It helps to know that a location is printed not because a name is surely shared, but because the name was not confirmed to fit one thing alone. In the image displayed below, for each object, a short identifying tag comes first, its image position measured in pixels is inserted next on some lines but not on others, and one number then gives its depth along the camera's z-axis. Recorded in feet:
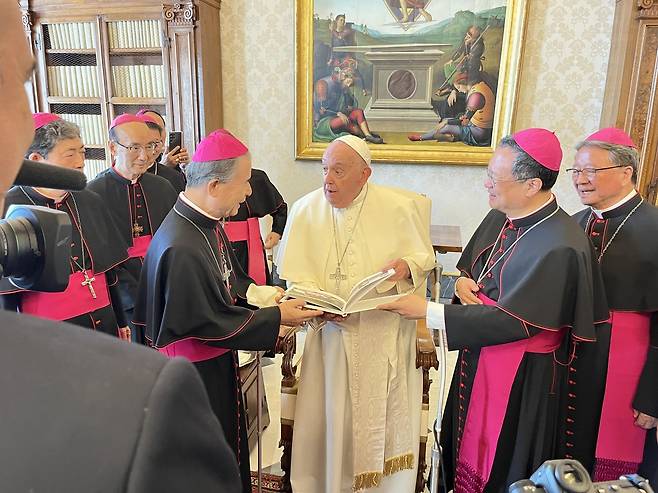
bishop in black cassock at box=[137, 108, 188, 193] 11.91
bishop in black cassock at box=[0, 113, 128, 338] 6.92
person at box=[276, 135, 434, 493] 7.18
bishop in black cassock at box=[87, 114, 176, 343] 9.85
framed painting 14.49
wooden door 11.96
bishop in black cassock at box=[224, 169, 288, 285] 11.80
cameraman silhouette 1.45
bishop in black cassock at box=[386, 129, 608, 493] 5.97
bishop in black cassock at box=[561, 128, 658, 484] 6.61
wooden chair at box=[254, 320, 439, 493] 7.12
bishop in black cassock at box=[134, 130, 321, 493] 5.75
